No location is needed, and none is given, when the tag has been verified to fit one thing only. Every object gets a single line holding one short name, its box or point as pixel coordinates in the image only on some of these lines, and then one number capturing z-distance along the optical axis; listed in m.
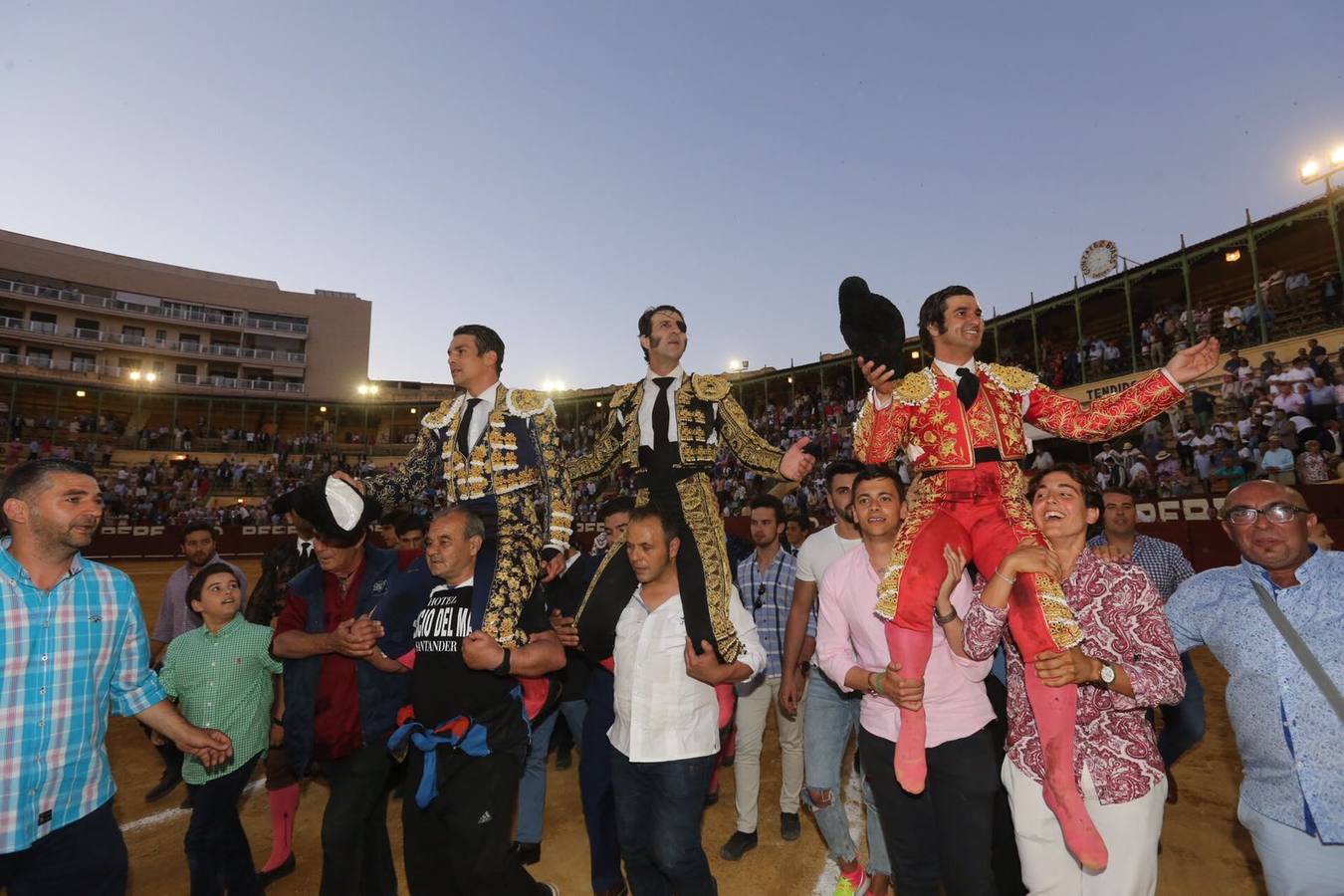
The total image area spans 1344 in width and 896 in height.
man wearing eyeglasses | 2.22
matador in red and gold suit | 2.44
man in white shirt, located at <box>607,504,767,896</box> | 2.68
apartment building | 43.38
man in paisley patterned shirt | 2.37
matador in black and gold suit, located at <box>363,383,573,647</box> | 3.16
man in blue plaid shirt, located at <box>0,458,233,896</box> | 2.35
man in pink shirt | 2.61
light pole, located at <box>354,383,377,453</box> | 49.34
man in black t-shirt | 2.81
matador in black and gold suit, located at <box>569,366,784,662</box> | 3.20
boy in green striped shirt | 3.28
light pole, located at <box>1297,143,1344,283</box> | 16.35
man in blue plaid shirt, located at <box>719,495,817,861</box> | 4.15
